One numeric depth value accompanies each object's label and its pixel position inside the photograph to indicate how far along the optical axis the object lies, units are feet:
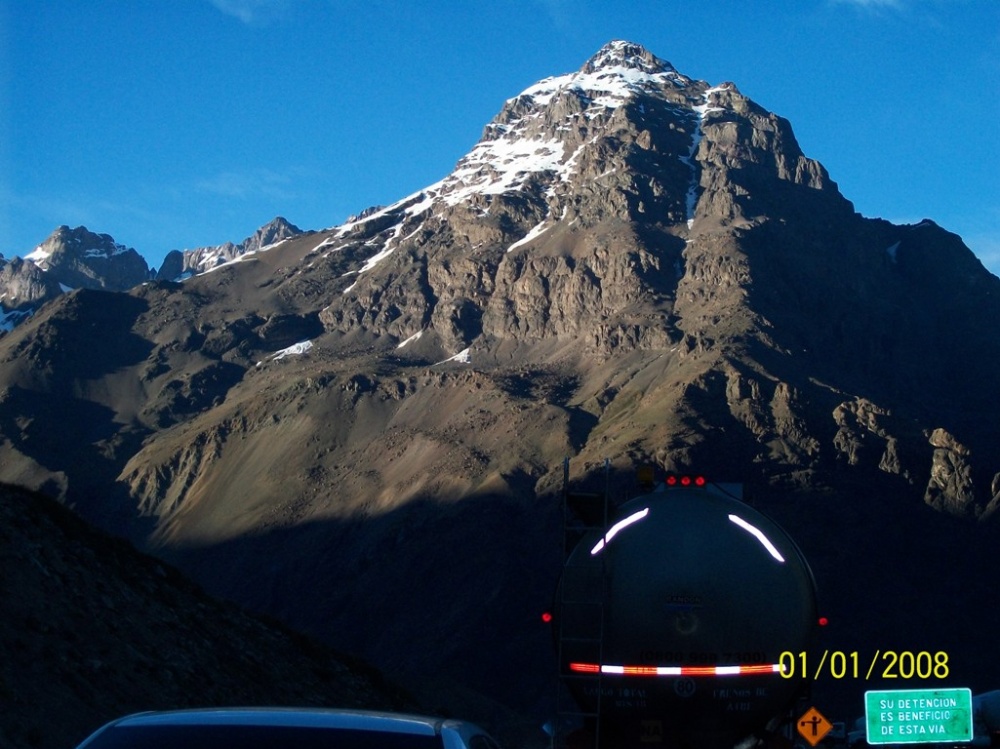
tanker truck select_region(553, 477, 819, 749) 55.11
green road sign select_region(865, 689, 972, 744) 56.13
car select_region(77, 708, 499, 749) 27.94
